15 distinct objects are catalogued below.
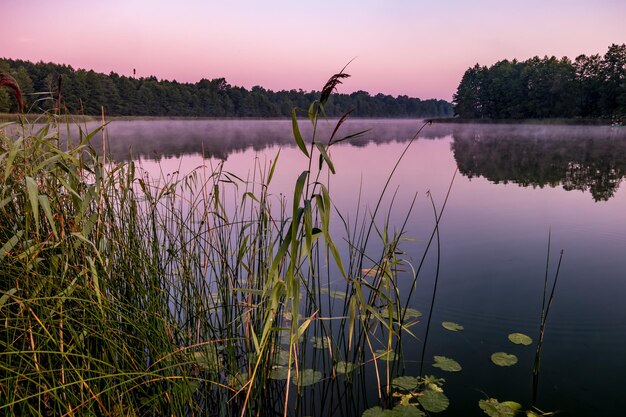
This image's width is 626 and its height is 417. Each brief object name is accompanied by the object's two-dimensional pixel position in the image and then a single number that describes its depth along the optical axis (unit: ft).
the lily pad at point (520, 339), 11.82
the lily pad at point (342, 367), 9.66
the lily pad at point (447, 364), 10.53
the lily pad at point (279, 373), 9.71
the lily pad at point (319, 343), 11.18
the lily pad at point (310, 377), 9.58
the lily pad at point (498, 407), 9.05
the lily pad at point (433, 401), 8.98
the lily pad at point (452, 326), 12.69
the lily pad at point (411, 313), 12.85
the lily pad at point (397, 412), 8.62
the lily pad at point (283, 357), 10.39
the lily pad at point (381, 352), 10.95
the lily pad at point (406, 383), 9.63
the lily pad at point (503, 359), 10.84
